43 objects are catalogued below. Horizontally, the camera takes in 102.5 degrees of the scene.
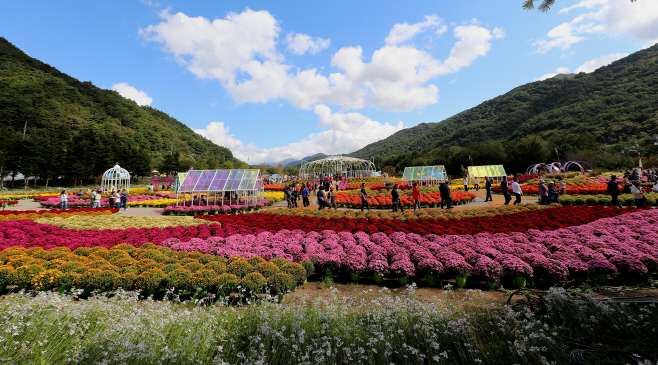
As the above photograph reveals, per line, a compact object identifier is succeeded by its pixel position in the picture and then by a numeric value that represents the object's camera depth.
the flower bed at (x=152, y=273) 5.05
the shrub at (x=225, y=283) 4.95
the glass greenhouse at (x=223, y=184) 18.75
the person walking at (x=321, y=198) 15.81
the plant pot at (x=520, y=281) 5.41
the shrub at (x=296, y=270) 5.64
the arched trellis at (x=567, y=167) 39.37
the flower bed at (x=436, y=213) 11.50
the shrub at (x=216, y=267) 5.53
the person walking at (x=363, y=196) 15.87
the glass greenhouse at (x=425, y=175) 33.41
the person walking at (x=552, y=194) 14.20
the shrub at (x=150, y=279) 5.08
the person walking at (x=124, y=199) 20.00
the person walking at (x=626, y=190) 16.43
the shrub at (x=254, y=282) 4.86
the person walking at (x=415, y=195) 14.28
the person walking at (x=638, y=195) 11.44
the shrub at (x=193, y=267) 5.64
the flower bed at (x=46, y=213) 13.02
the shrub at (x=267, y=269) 5.31
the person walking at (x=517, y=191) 14.72
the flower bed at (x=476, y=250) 5.39
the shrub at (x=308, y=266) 6.09
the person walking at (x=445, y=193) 14.96
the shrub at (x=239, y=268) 5.43
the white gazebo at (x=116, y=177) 32.78
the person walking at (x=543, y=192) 14.33
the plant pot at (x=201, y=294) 5.05
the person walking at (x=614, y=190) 12.19
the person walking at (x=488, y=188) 18.12
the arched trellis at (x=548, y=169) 37.55
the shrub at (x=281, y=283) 5.05
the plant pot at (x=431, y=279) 5.79
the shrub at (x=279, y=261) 5.91
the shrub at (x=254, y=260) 6.08
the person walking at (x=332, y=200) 16.56
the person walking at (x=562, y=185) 16.95
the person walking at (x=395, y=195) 14.13
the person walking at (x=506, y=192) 15.35
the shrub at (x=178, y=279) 5.03
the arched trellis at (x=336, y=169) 46.16
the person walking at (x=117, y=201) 19.23
